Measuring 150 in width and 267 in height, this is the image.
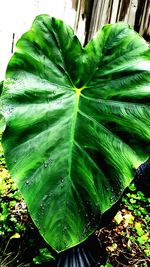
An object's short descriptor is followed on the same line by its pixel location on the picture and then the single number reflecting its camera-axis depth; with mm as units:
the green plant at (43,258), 1410
